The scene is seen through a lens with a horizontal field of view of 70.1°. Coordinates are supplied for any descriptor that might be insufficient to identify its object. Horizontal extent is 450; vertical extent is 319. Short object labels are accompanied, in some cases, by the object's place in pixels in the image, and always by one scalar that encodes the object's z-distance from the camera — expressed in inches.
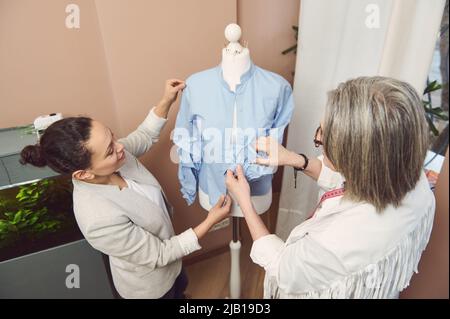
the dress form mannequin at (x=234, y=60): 38.9
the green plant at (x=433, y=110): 52.8
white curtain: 44.1
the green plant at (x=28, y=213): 44.6
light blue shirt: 42.9
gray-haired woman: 27.0
